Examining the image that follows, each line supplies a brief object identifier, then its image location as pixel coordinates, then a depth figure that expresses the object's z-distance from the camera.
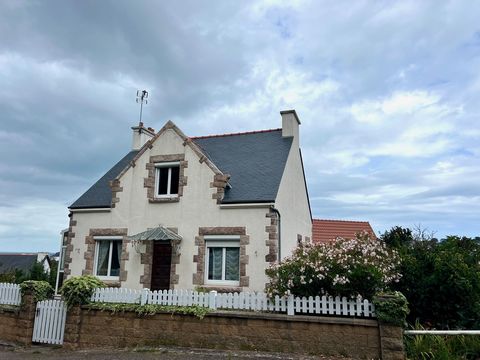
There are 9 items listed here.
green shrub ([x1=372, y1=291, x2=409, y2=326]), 7.59
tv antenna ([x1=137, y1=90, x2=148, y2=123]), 19.11
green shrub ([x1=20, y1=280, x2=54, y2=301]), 10.65
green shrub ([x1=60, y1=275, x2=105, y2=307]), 10.02
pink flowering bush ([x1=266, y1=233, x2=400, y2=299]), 8.57
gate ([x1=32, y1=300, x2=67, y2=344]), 10.29
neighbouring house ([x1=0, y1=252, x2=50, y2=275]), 43.86
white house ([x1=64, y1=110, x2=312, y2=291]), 12.59
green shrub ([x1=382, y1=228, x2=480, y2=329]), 8.85
